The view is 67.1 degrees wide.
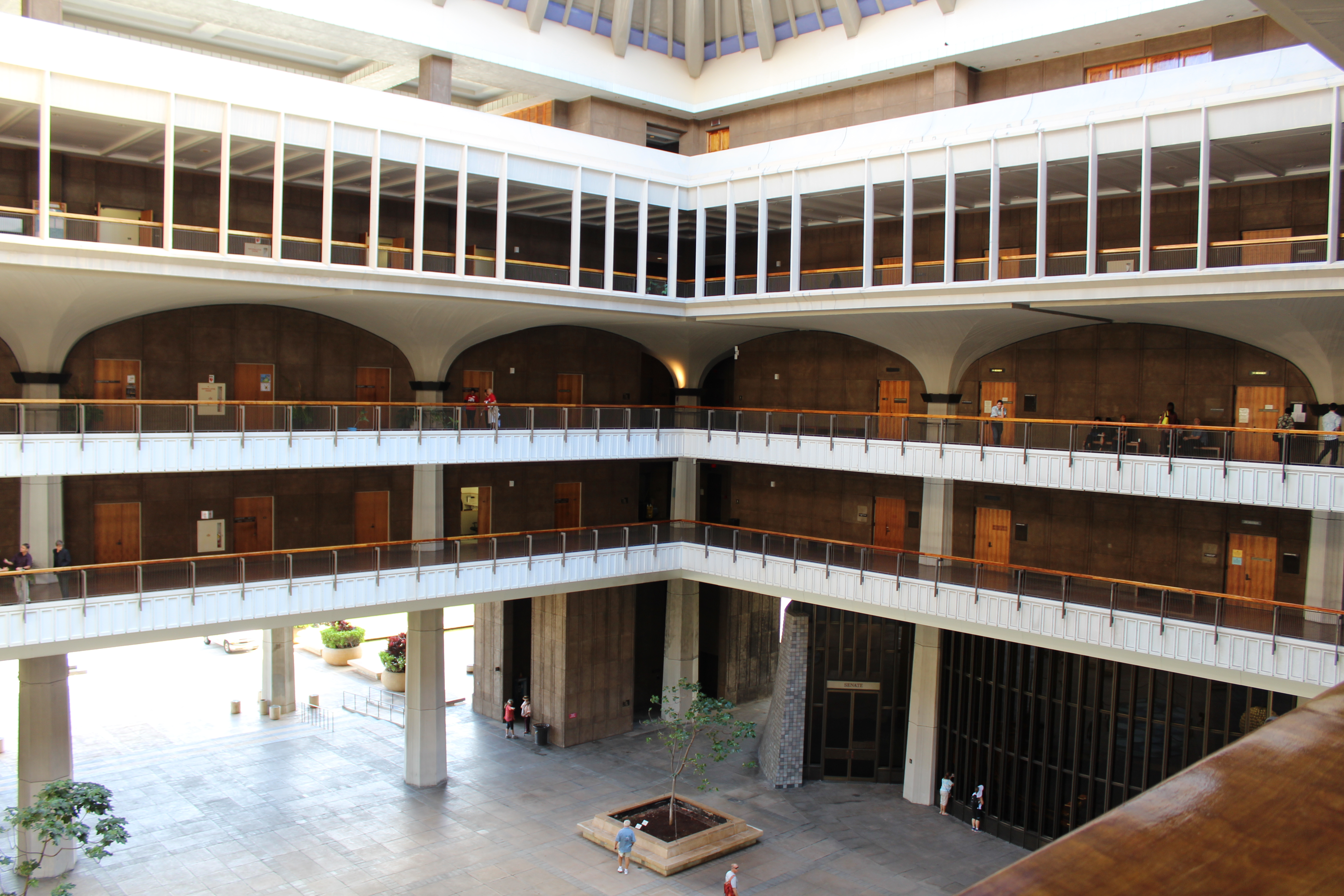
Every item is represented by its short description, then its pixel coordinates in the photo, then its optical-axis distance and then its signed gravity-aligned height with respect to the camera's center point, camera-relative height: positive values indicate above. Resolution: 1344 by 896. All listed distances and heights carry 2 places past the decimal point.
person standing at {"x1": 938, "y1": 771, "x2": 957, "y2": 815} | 31.48 -11.64
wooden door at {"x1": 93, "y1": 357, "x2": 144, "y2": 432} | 28.31 +0.57
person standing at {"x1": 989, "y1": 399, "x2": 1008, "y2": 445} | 26.93 -0.21
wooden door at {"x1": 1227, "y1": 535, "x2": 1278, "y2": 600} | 26.59 -3.73
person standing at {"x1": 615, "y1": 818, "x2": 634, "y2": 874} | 27.22 -11.66
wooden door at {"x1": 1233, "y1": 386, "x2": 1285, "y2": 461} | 26.48 +0.51
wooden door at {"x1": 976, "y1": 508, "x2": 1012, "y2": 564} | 32.06 -3.66
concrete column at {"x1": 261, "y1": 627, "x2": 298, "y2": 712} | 39.66 -10.59
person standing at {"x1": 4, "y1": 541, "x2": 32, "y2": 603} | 24.55 -3.96
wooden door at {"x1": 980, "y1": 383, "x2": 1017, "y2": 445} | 31.89 +0.77
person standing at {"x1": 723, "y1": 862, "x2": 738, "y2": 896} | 25.02 -11.63
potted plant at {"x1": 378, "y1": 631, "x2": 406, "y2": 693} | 43.53 -11.39
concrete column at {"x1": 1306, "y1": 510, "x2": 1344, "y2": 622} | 23.77 -3.22
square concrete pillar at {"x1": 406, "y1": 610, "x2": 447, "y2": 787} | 32.25 -9.55
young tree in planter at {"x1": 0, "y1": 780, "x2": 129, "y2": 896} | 20.44 -8.64
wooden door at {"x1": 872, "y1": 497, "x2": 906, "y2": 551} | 35.12 -3.71
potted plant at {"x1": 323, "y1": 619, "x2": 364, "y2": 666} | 47.75 -11.38
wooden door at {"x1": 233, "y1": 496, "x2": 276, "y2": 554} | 31.00 -3.77
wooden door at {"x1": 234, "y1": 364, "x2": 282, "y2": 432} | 30.80 +0.63
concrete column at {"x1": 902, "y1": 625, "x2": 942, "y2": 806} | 31.91 -9.62
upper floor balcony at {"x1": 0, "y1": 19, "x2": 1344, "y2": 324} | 22.94 +6.49
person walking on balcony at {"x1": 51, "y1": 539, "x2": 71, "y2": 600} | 25.69 -4.02
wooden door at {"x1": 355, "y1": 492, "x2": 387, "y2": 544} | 33.47 -3.70
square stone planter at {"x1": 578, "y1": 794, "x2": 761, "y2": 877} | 27.67 -12.15
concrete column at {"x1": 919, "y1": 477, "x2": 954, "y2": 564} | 31.48 -3.00
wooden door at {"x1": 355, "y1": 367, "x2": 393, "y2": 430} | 33.09 +0.71
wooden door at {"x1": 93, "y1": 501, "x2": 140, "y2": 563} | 28.67 -3.78
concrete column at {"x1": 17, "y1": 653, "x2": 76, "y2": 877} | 25.34 -8.19
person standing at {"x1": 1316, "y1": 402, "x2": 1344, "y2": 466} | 21.58 -0.10
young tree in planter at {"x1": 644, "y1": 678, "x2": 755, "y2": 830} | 30.20 -9.71
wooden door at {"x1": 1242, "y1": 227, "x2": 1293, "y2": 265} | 22.34 +3.82
